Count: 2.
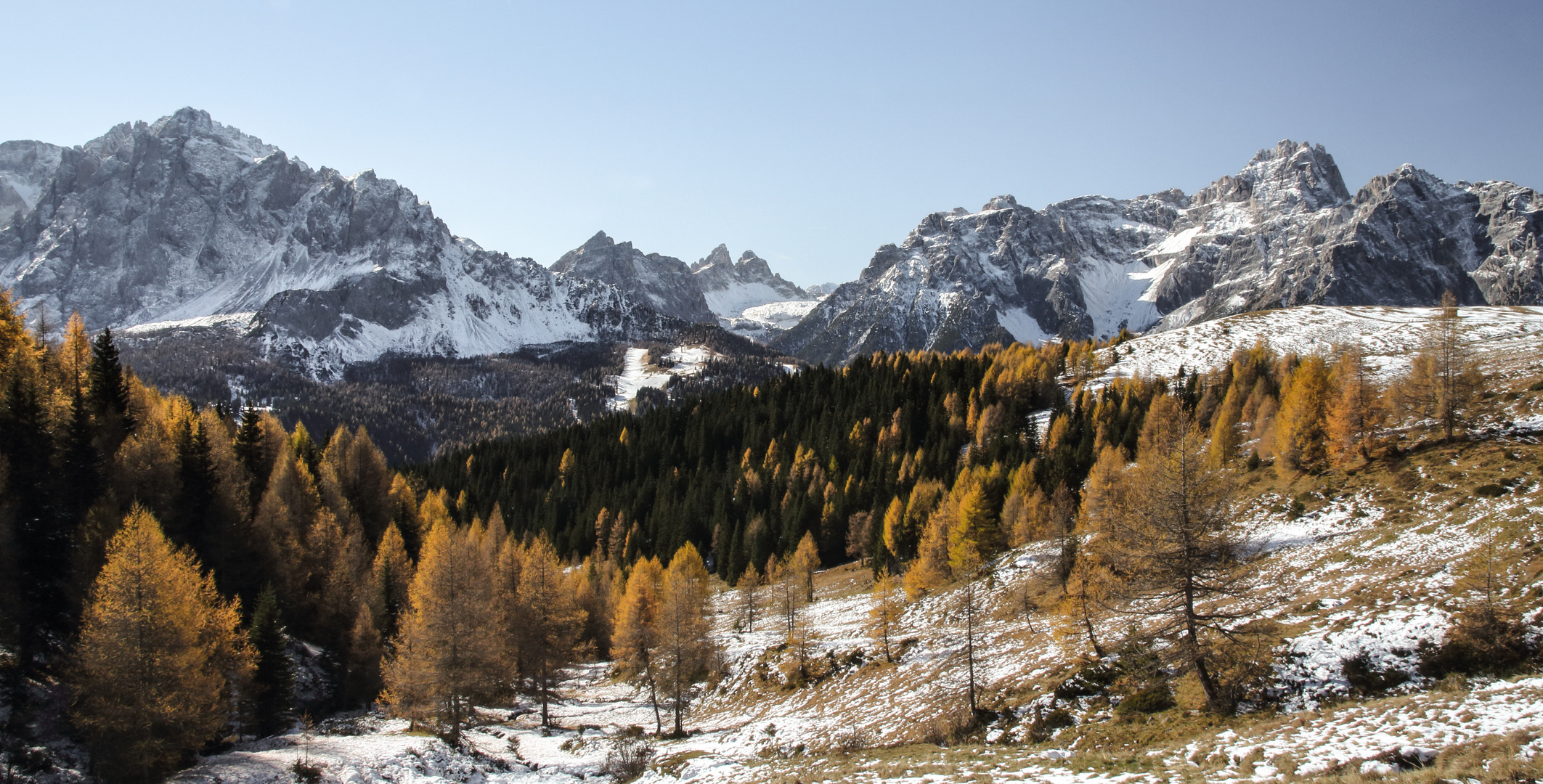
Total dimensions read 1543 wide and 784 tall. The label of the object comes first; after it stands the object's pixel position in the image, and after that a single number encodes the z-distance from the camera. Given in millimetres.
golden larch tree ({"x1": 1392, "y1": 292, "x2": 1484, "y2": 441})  44562
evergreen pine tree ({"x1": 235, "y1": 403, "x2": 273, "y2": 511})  52250
